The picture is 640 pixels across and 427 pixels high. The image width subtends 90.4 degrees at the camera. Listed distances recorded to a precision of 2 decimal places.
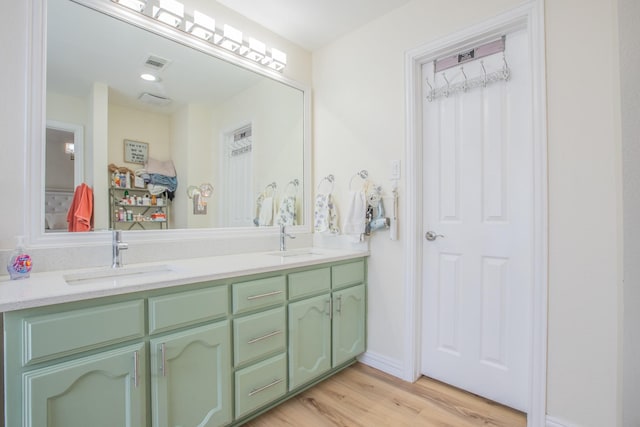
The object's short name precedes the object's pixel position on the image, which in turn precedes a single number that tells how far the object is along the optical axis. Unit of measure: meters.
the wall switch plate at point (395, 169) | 2.04
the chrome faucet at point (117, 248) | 1.51
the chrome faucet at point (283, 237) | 2.30
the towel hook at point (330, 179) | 2.42
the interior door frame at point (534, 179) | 1.50
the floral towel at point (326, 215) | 2.32
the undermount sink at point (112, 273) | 1.39
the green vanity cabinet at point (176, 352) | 1.00
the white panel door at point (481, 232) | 1.66
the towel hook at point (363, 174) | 2.21
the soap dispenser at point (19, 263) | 1.24
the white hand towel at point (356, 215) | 2.13
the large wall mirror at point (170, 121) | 1.46
